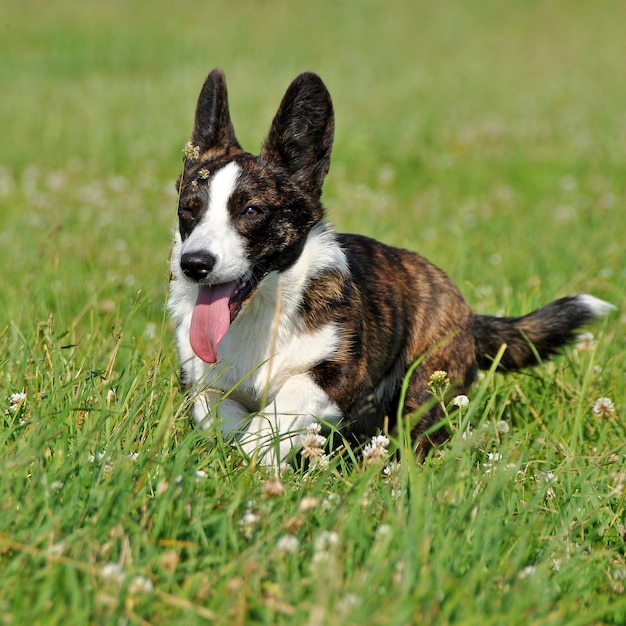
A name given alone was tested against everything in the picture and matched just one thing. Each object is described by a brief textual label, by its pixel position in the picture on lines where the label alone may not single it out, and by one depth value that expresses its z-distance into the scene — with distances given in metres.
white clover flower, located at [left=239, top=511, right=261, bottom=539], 4.59
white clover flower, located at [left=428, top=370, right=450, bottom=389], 5.87
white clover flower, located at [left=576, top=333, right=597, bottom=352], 8.66
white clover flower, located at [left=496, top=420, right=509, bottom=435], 6.97
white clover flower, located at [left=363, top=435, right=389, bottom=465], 5.80
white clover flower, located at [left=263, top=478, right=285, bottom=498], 4.97
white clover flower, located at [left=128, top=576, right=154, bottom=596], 4.01
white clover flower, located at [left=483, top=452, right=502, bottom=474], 5.73
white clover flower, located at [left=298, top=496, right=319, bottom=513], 4.67
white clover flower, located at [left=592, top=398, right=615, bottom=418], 7.40
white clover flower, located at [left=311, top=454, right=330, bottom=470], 5.95
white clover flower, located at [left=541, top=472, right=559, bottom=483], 5.88
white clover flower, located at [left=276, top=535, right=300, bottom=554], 4.42
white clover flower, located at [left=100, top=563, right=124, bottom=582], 4.02
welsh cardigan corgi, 6.88
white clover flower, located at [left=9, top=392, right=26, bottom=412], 6.07
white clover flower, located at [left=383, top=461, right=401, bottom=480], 5.46
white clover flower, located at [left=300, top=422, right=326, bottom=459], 5.91
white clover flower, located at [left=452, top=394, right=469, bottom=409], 6.30
